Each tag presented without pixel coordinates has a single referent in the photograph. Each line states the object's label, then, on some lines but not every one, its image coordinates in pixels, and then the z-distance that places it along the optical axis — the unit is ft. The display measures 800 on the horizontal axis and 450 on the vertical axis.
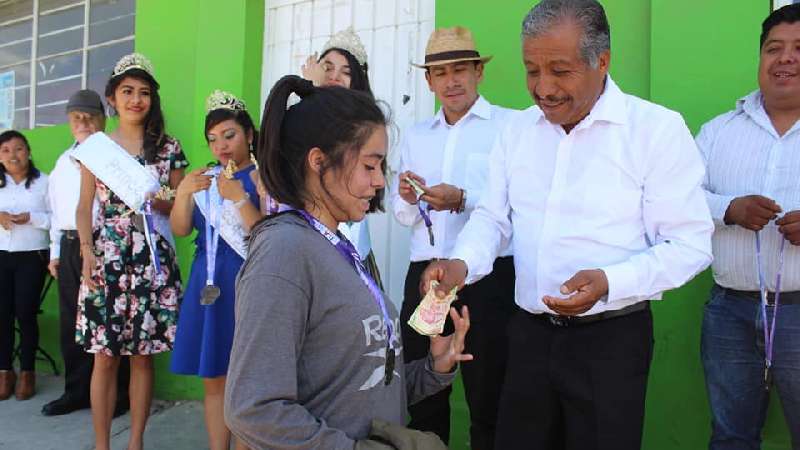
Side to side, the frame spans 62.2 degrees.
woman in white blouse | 16.99
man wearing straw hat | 9.54
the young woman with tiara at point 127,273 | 11.76
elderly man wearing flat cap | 15.58
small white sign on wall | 21.85
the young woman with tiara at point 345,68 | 9.77
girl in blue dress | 10.63
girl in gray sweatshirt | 4.55
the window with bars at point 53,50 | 18.80
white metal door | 13.57
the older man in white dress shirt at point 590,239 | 6.47
